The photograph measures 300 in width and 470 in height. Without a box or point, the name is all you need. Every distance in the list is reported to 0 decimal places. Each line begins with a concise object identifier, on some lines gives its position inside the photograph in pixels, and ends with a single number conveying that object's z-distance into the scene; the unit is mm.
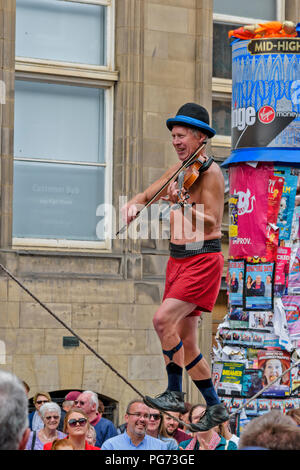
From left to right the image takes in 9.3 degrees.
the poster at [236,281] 14127
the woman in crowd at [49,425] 13410
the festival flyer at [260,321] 14052
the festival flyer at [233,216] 14202
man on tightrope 10742
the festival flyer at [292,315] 14140
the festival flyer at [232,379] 13990
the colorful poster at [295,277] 14302
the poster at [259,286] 14052
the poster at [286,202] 14052
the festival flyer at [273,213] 14040
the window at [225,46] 21372
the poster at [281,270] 14165
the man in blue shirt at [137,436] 12587
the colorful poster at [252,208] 14015
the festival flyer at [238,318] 14077
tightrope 12605
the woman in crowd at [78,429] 12587
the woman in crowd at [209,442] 12868
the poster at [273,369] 14028
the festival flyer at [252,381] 13990
